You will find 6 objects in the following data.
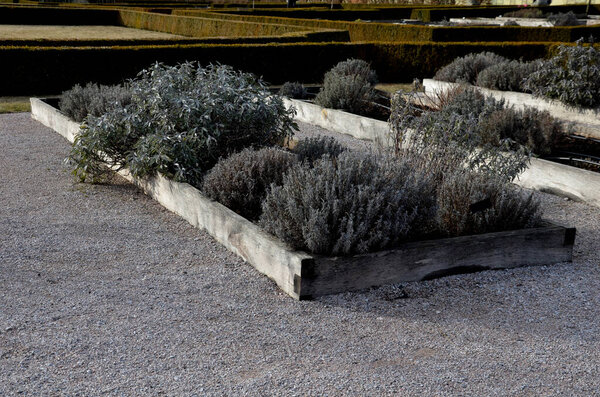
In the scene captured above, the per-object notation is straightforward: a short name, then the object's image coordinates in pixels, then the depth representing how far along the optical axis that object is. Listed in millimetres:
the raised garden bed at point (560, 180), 6043
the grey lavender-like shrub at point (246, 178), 5055
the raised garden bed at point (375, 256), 3998
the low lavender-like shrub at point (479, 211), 4656
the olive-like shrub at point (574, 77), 8727
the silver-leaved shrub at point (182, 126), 5625
